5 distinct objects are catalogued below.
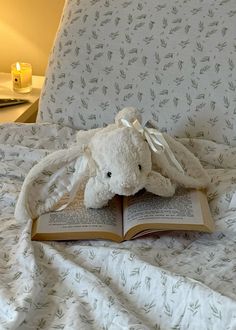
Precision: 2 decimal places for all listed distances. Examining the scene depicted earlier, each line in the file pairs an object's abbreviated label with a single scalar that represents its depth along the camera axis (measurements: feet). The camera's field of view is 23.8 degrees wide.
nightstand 5.52
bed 2.72
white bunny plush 3.35
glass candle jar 6.01
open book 3.32
